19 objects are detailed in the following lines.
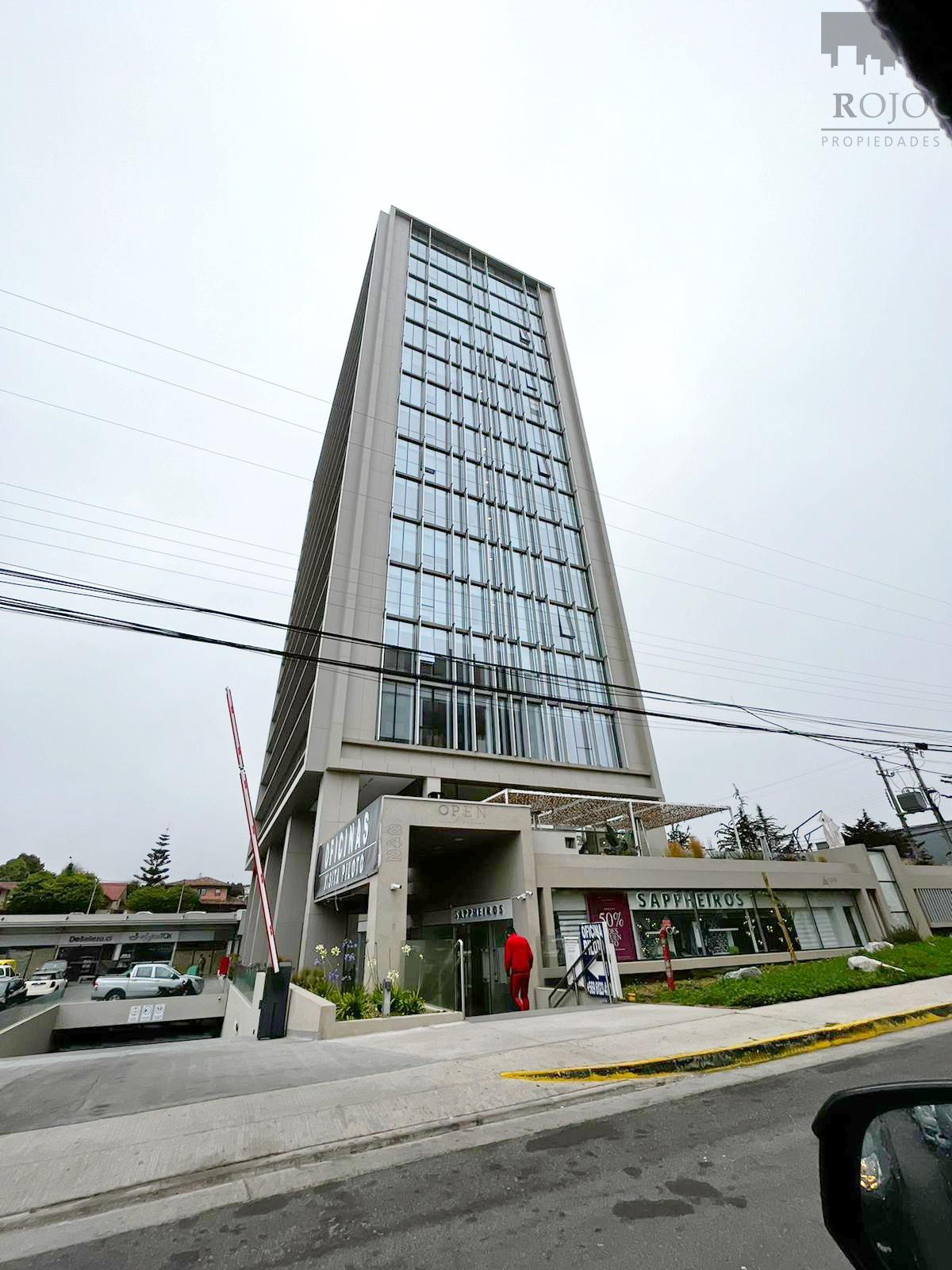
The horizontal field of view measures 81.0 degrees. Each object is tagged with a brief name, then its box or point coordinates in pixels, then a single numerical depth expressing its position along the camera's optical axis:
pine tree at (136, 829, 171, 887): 101.75
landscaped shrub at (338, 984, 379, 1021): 11.12
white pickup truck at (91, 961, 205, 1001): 30.72
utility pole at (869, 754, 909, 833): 28.22
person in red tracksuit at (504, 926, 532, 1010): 13.38
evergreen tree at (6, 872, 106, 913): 65.44
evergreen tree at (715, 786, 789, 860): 57.78
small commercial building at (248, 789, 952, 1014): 15.13
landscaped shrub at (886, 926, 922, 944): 22.20
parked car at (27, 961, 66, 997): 32.94
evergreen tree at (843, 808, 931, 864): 45.84
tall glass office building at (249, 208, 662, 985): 24.36
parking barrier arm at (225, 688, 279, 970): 12.66
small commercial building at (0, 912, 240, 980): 49.03
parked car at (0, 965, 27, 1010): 27.95
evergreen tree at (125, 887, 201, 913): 77.69
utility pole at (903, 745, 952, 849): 24.77
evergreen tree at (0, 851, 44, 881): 83.19
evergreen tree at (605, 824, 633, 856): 22.83
